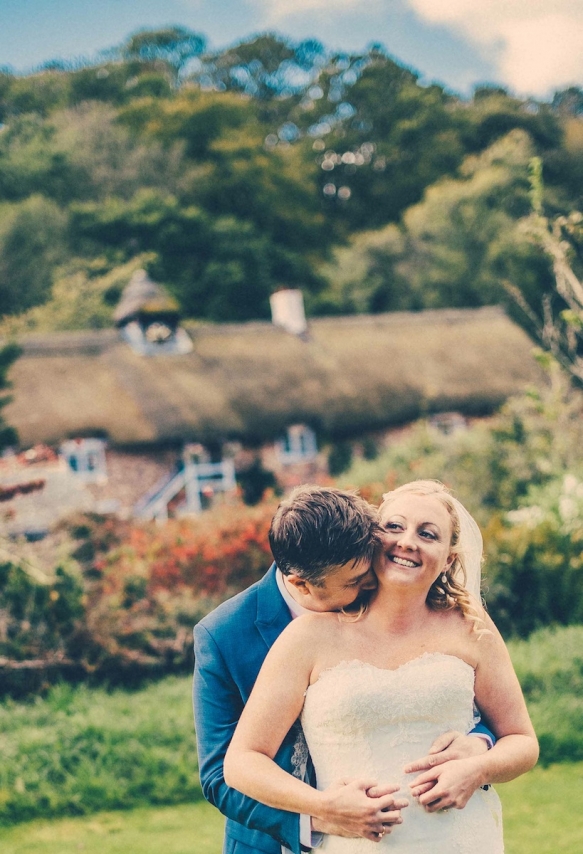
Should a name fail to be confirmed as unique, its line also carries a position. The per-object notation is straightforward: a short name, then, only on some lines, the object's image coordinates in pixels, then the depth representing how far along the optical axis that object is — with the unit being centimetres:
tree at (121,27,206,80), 4900
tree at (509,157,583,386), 856
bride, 245
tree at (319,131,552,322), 3503
